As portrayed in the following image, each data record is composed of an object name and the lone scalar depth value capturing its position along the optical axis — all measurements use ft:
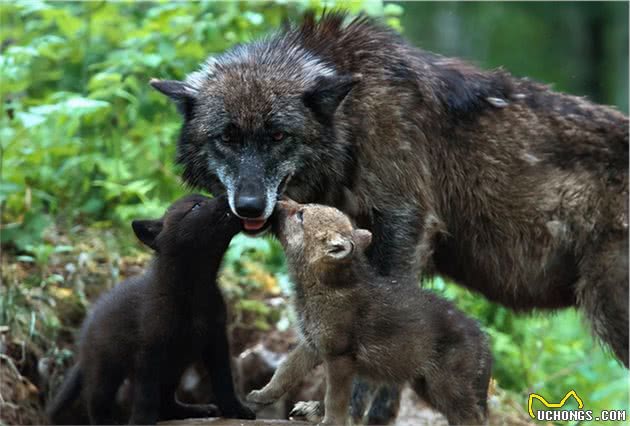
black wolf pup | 37.96
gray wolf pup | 36.37
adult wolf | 40.70
